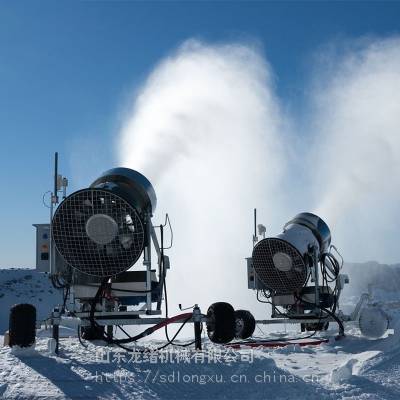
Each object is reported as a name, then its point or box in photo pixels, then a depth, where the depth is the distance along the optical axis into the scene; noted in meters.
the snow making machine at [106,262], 8.37
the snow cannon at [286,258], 11.30
